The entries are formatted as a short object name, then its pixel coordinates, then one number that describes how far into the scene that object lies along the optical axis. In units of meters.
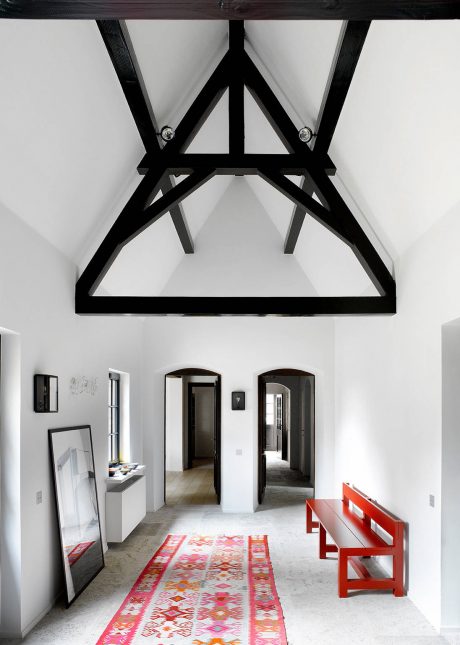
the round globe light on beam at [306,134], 5.48
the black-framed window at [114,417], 8.61
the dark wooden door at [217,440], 9.95
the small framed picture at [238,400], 9.52
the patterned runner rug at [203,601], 4.66
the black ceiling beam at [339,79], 4.20
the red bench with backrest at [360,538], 5.50
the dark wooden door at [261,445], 9.90
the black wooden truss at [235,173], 5.46
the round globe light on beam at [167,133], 5.55
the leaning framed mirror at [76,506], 5.35
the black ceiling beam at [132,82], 4.16
